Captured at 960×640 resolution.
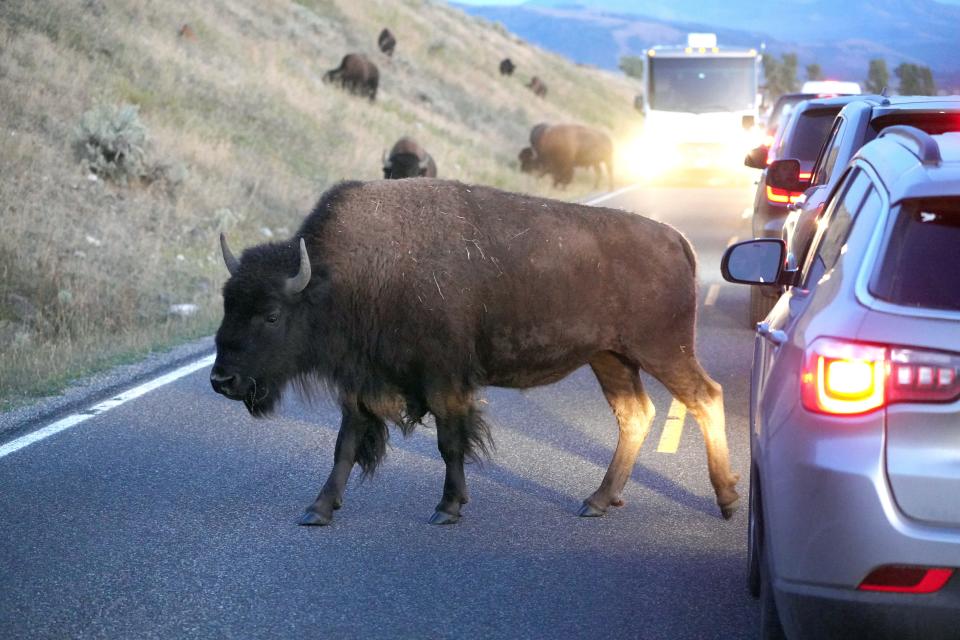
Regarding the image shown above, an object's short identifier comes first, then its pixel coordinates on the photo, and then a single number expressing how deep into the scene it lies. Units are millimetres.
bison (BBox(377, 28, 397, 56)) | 48844
